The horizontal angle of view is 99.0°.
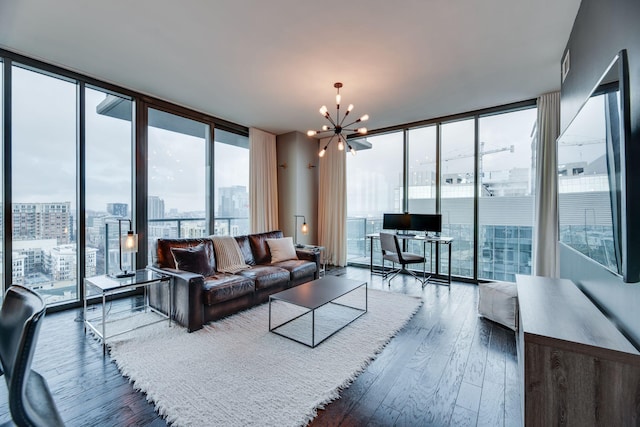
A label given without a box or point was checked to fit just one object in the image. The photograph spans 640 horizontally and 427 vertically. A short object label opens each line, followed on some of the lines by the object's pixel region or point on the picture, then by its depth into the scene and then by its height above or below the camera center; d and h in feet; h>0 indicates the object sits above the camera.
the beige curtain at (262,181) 17.25 +2.03
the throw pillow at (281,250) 13.67 -1.91
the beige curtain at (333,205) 19.15 +0.53
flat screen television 3.82 +0.58
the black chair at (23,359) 2.32 -1.41
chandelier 11.00 +3.72
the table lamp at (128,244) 9.57 -1.14
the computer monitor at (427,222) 15.03 -0.57
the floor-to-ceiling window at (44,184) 9.66 +1.08
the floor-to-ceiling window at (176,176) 13.50 +1.93
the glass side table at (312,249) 14.62 -1.99
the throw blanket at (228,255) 11.80 -1.89
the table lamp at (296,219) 18.31 -0.66
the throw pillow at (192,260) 10.10 -1.78
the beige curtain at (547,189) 12.10 +1.04
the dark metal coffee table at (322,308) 8.49 -3.82
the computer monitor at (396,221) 16.24 -0.56
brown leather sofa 9.00 -2.68
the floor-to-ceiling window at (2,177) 9.25 +1.20
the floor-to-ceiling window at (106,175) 11.29 +1.61
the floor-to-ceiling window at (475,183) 13.69 +1.60
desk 14.35 -1.57
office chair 14.29 -2.35
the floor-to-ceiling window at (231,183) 16.28 +1.82
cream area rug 5.49 -3.92
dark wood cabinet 3.80 -2.39
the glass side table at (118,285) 7.94 -2.22
